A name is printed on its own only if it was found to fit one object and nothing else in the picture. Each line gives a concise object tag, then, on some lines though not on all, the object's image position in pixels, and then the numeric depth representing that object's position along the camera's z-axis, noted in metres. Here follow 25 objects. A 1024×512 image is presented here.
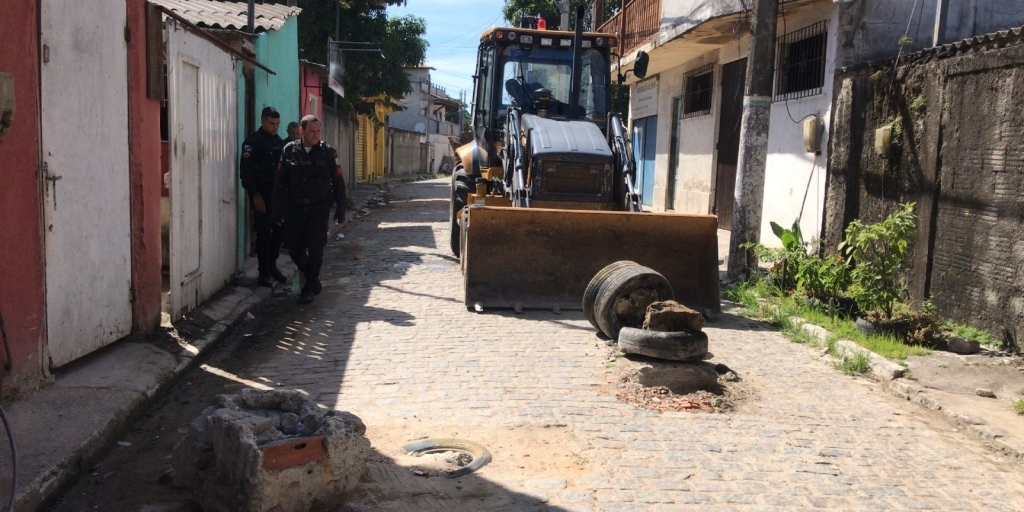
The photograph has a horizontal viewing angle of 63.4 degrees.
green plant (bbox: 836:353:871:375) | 6.20
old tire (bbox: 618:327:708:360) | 5.56
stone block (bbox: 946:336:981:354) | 6.42
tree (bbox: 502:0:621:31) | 27.79
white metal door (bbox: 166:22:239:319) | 6.60
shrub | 6.98
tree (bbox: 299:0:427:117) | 20.67
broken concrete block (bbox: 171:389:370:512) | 3.24
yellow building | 32.94
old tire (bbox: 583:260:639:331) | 6.77
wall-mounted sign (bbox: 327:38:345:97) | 17.08
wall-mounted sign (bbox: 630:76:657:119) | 19.98
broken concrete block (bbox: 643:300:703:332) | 5.69
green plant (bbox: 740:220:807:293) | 8.43
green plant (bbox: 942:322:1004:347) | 6.55
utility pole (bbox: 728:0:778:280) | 9.05
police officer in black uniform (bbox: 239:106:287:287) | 8.46
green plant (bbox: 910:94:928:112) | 7.66
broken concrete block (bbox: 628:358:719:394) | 5.52
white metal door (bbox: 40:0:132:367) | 4.69
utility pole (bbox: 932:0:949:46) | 8.59
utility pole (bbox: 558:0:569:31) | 20.64
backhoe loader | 7.88
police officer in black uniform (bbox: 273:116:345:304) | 8.01
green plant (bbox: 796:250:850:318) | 7.66
